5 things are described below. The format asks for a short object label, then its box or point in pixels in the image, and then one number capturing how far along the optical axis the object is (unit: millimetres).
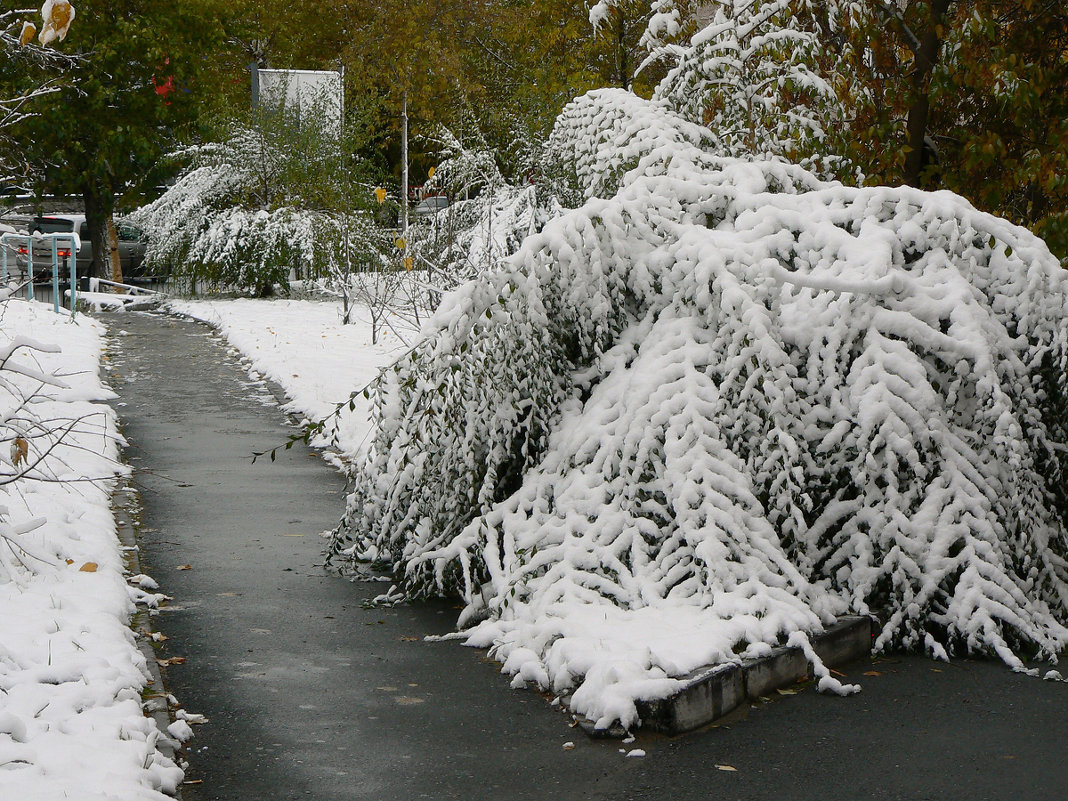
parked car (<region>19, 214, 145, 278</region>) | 26531
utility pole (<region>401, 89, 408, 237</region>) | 32031
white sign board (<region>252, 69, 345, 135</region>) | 25406
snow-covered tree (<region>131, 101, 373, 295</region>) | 23781
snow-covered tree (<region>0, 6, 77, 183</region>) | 4359
